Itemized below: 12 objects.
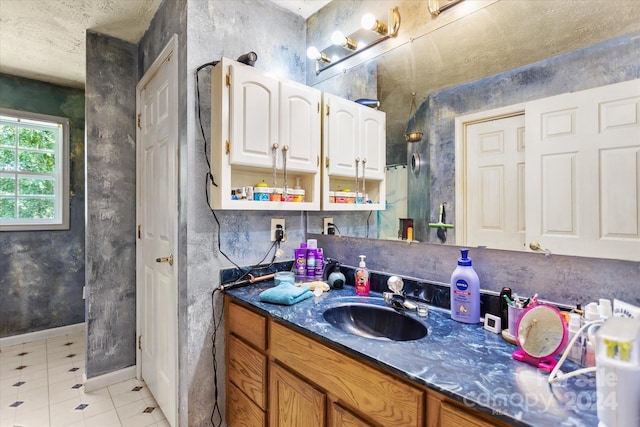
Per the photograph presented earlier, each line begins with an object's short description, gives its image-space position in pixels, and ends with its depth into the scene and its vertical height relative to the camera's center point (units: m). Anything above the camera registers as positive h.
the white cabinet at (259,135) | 1.46 +0.40
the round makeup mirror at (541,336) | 0.83 -0.34
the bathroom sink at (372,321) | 1.26 -0.46
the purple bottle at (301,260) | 1.84 -0.27
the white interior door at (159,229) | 1.69 -0.09
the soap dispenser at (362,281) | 1.53 -0.33
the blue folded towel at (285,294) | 1.36 -0.36
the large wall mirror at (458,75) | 0.98 +0.54
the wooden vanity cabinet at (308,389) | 0.79 -0.57
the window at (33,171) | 2.92 +0.44
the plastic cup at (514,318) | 0.98 -0.33
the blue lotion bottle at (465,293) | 1.14 -0.29
